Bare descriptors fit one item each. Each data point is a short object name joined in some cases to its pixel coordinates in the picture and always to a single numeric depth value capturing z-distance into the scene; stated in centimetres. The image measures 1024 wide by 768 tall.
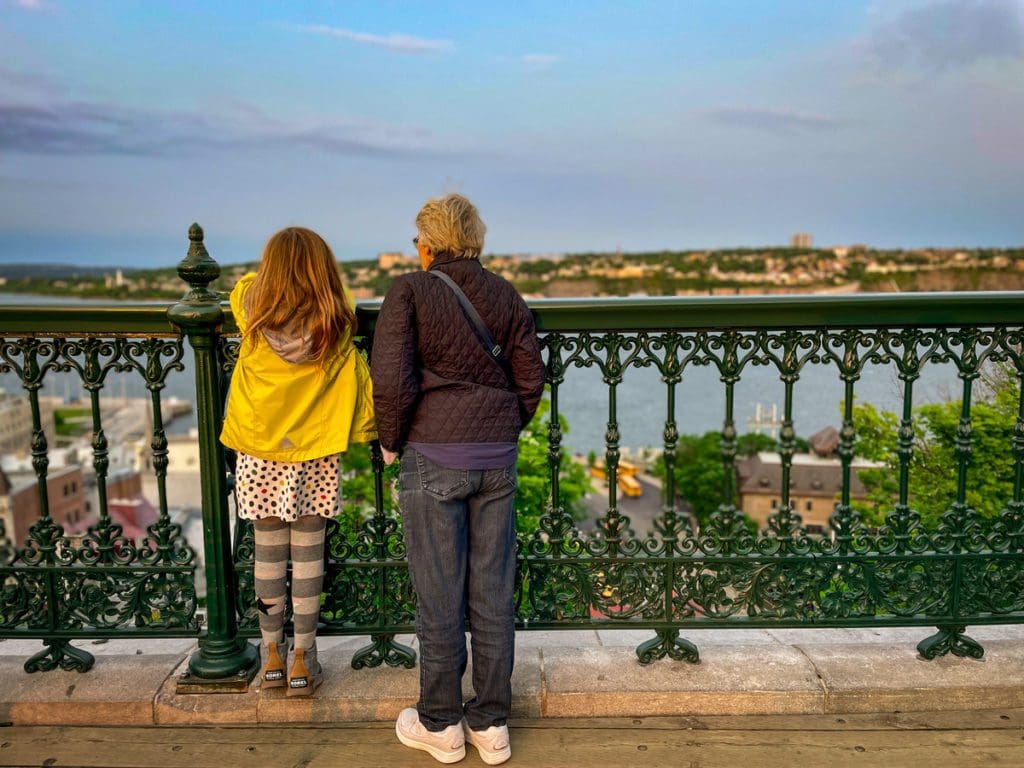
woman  266
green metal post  319
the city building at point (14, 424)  10156
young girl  283
